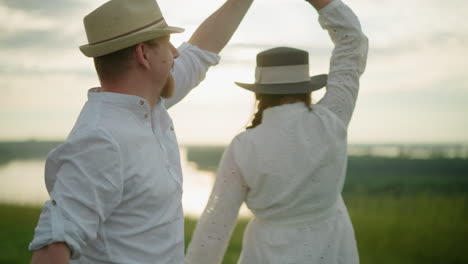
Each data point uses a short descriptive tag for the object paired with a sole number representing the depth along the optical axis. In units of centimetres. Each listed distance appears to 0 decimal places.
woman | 359
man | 272
